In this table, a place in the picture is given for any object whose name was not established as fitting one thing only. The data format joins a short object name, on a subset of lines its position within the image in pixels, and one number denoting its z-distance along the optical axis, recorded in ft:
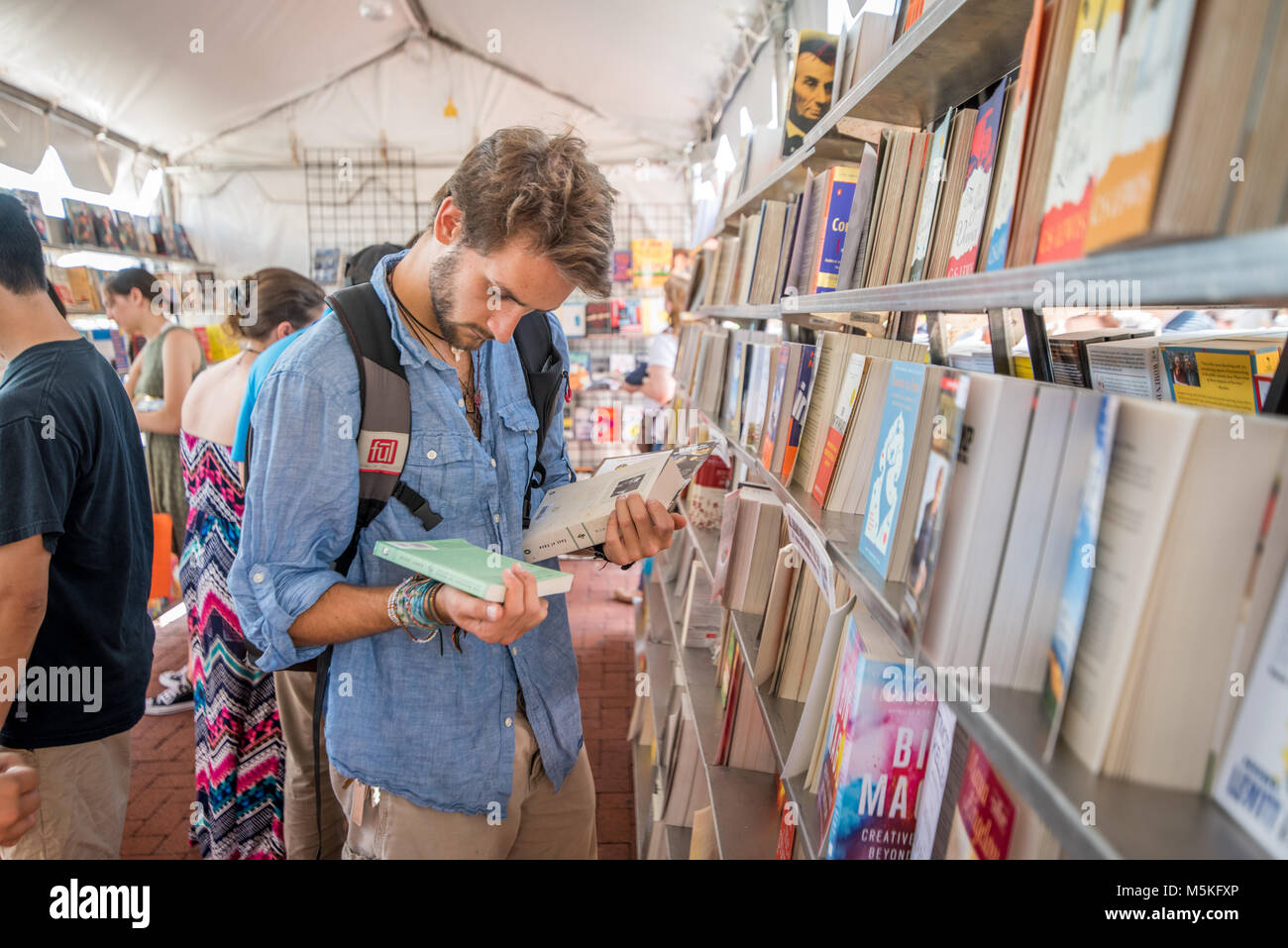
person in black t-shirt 4.94
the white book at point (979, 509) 2.20
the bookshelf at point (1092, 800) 1.70
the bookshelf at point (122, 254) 15.90
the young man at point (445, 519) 4.10
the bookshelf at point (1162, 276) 1.42
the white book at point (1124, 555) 1.78
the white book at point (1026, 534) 2.17
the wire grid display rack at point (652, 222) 21.47
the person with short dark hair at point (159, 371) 13.00
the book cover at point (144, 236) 19.22
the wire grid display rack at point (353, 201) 21.27
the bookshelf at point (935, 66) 3.28
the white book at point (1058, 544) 2.12
